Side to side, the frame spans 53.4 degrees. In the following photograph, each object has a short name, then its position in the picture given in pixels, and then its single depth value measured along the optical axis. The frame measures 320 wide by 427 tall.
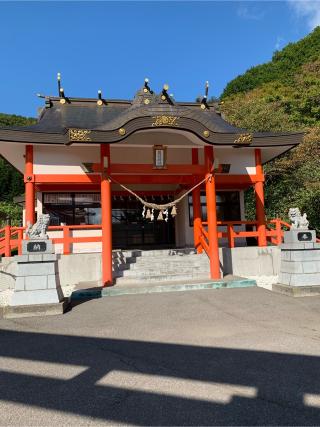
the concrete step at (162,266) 9.75
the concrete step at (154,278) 9.03
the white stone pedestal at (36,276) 6.33
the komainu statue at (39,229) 6.68
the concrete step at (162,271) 9.51
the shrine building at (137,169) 9.10
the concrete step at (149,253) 10.57
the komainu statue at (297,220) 7.62
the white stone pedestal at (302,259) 7.30
